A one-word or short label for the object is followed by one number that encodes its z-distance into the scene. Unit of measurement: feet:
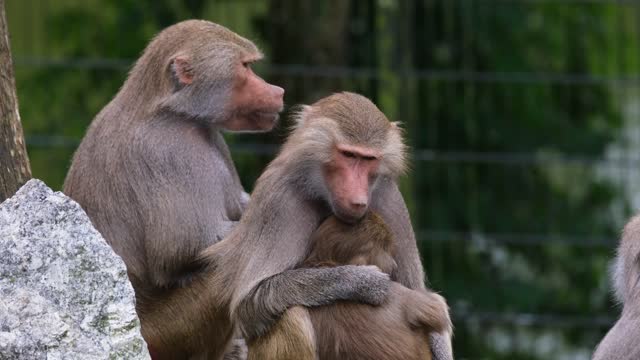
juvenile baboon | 42.80
